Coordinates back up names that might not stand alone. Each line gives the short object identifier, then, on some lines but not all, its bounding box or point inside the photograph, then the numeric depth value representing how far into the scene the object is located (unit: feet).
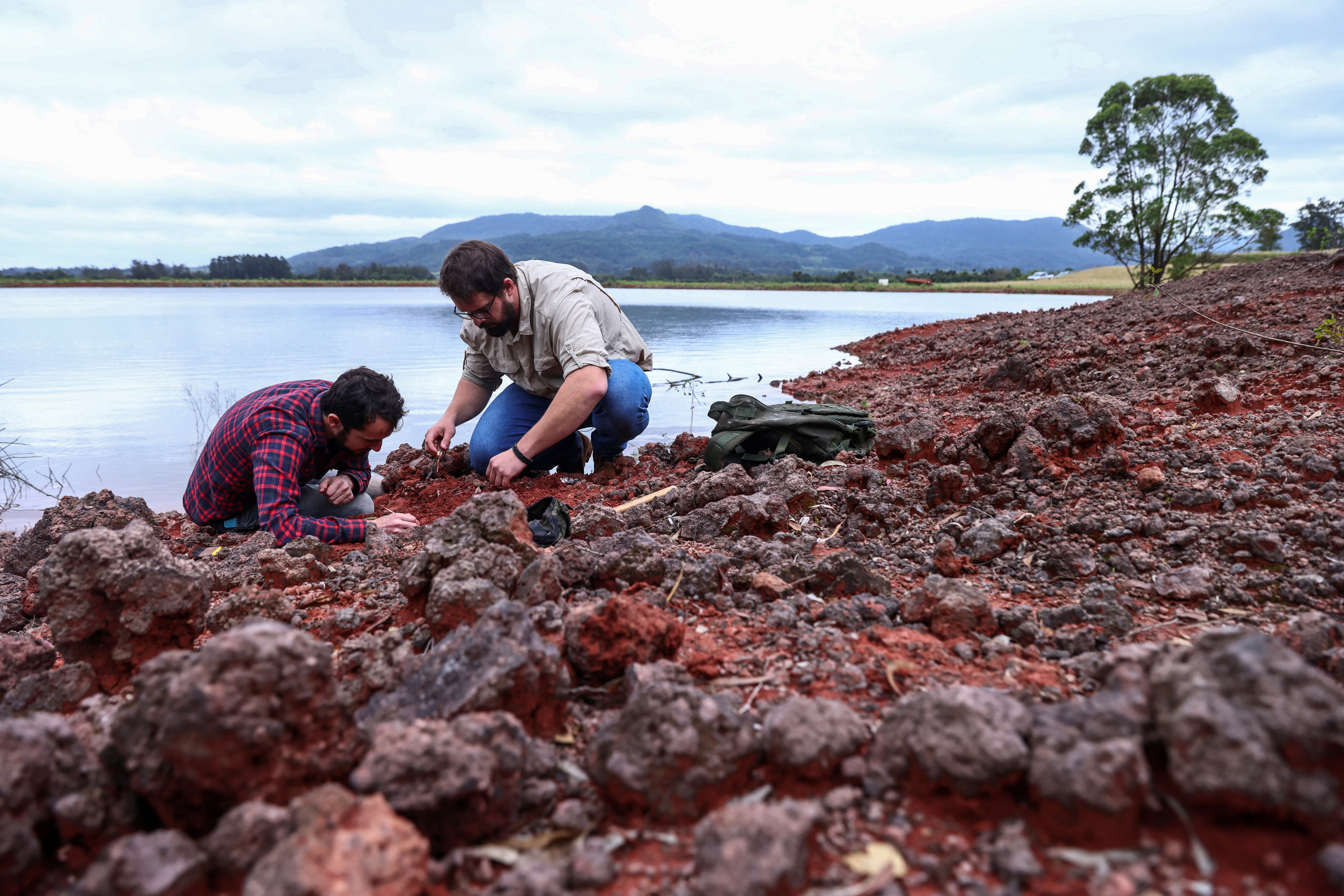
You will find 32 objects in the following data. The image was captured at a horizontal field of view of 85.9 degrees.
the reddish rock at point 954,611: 6.31
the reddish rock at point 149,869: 3.45
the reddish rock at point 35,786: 3.62
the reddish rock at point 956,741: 3.89
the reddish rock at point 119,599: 6.45
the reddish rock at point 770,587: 7.18
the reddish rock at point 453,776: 3.86
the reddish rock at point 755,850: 3.42
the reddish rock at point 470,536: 7.16
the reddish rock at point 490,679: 4.76
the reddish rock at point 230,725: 3.78
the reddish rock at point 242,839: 3.62
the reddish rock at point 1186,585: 6.72
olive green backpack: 14.37
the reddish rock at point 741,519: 9.66
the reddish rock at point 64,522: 11.70
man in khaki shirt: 13.52
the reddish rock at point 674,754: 4.19
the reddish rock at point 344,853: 3.26
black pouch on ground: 9.98
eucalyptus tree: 52.70
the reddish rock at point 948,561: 7.93
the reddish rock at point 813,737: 4.28
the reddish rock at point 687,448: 16.85
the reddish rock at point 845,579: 7.29
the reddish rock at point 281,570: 8.86
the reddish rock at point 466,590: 6.21
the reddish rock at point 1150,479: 9.34
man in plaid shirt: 11.05
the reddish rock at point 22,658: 6.25
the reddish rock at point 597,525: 10.03
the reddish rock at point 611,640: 5.59
